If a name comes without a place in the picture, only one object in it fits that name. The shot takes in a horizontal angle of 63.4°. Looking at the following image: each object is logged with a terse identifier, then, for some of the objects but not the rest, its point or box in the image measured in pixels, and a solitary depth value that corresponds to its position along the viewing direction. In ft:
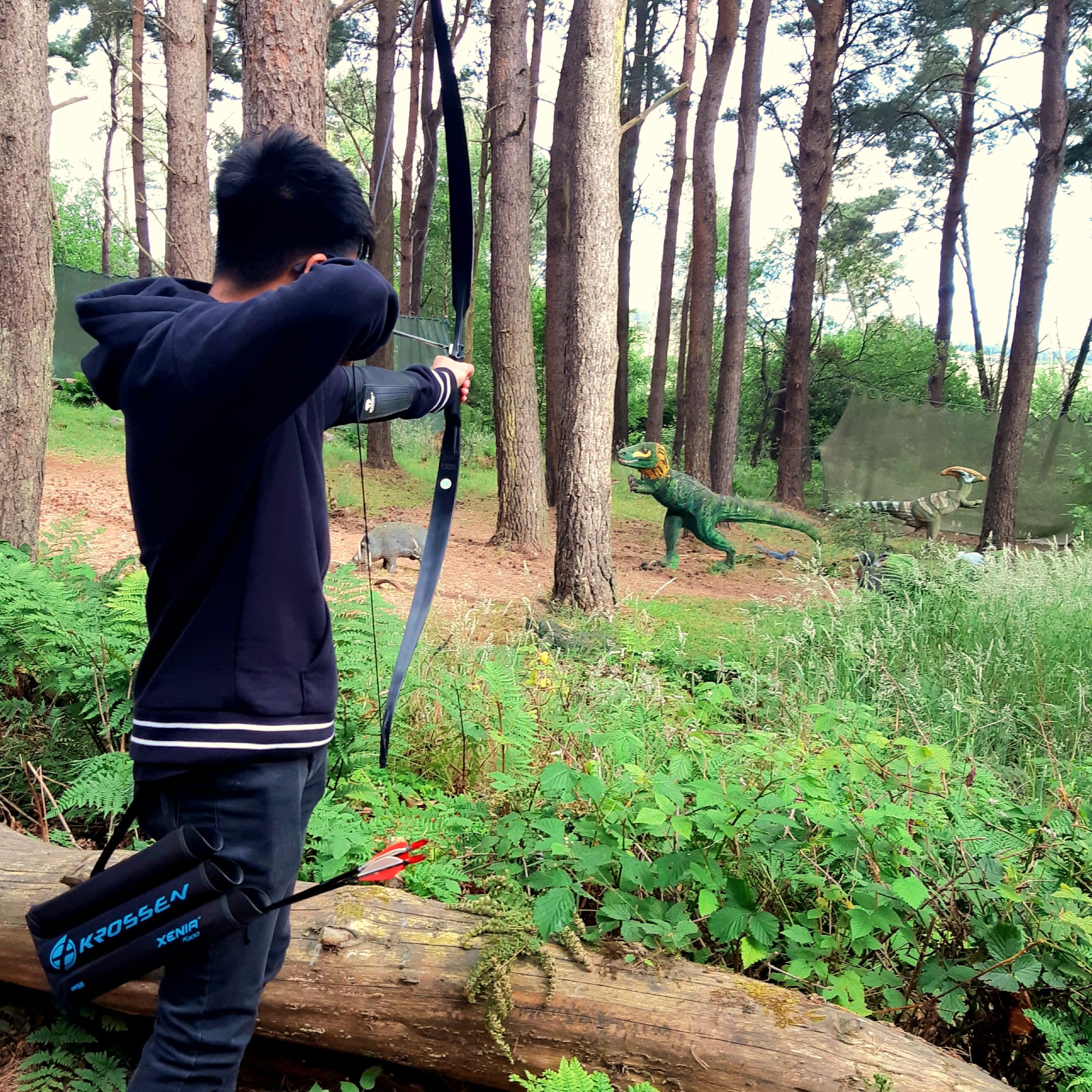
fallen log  6.37
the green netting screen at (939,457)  44.34
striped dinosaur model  38.42
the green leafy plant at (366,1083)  7.00
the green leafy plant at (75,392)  50.26
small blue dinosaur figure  34.12
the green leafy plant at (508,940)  6.68
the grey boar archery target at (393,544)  25.61
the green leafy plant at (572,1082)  5.72
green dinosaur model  31.65
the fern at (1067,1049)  6.21
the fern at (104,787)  8.61
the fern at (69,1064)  6.96
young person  4.56
